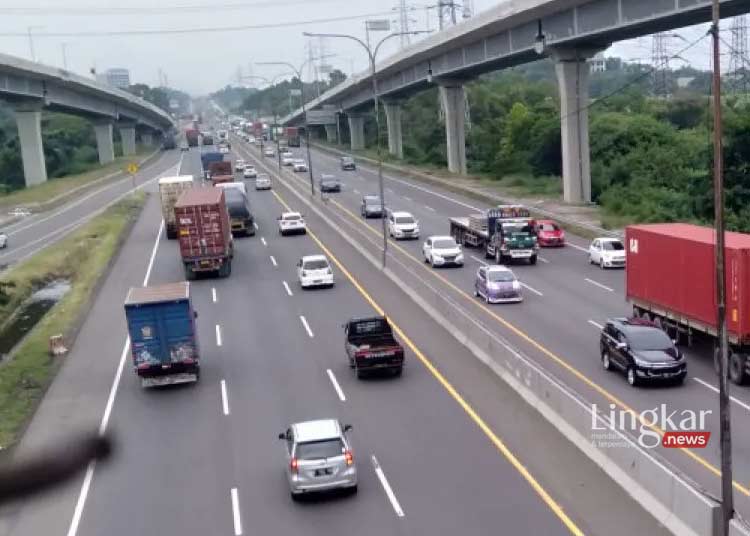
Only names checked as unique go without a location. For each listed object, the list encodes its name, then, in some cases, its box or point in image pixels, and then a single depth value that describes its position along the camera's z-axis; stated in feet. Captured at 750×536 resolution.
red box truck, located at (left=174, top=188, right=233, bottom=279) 158.81
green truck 161.79
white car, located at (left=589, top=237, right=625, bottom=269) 154.10
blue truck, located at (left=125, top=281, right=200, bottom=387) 98.07
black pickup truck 95.61
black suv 86.43
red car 181.57
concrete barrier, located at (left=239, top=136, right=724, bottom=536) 54.80
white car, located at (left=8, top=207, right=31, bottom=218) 299.87
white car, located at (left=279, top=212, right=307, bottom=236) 205.98
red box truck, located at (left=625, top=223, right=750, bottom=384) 87.35
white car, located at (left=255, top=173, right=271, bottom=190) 303.89
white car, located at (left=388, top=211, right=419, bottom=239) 196.13
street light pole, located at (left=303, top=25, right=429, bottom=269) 158.72
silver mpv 64.59
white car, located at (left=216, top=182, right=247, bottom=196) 217.40
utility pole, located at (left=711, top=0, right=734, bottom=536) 51.11
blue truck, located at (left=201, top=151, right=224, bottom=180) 341.82
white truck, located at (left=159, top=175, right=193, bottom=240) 215.10
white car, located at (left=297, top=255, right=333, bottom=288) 147.43
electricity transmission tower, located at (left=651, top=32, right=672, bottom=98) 414.96
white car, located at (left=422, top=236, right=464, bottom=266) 161.89
